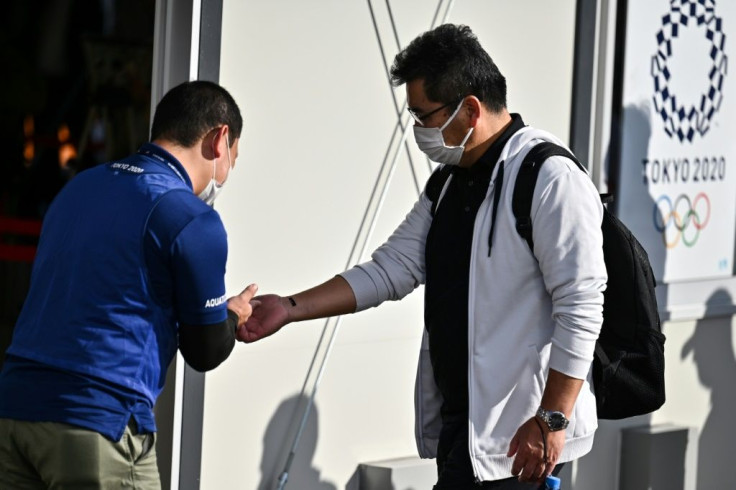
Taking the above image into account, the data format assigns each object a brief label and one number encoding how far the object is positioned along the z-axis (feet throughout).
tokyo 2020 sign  41.16
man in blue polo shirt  19.17
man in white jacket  21.95
